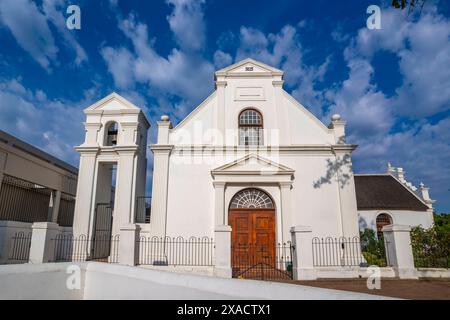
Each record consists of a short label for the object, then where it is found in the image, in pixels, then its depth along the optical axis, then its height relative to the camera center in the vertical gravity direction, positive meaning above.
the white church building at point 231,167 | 12.95 +2.97
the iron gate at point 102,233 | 13.74 +0.03
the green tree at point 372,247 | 12.57 -0.80
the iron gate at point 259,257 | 11.51 -0.96
